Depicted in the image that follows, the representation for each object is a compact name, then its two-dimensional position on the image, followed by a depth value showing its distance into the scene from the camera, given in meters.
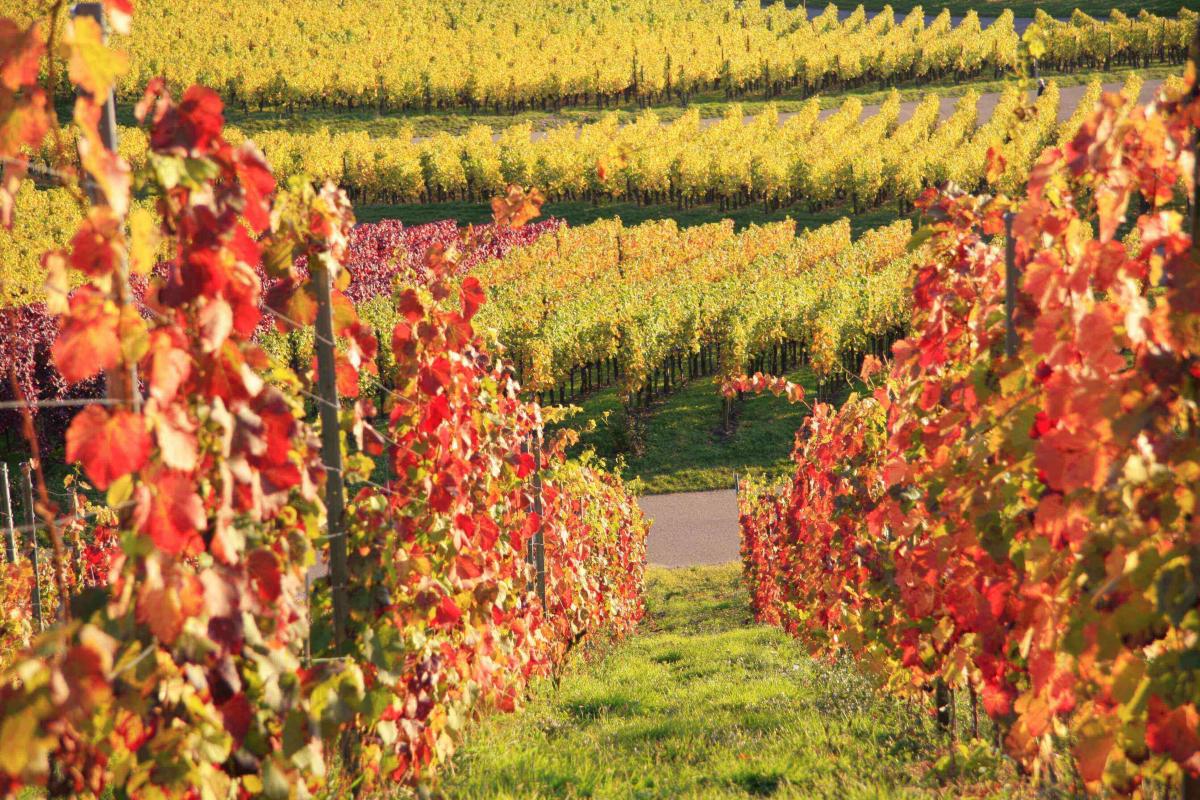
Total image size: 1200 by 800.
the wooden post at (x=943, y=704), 10.48
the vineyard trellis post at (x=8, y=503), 12.94
